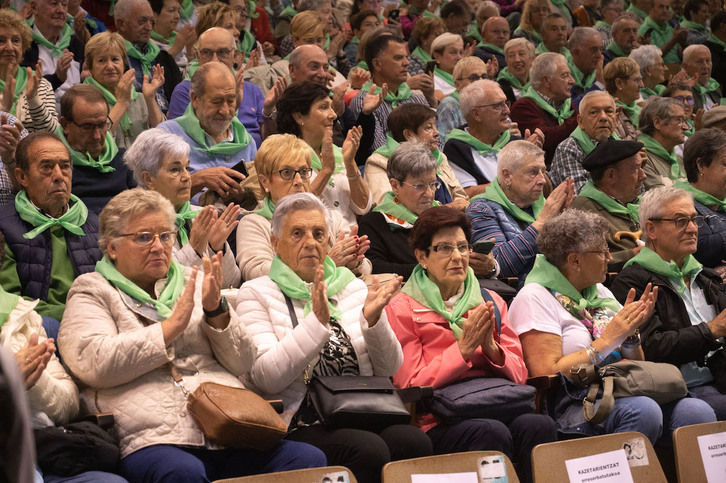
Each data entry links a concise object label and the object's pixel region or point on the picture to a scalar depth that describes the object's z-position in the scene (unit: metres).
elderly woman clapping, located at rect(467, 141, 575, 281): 4.25
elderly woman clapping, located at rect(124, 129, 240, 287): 3.46
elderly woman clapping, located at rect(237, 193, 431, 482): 2.78
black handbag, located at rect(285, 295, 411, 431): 2.77
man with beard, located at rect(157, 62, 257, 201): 4.39
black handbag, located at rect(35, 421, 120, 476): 2.37
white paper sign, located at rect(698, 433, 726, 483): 2.97
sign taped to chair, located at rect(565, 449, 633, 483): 2.66
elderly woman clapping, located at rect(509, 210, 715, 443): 3.29
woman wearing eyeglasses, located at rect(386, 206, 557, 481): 3.07
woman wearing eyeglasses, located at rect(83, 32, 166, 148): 4.92
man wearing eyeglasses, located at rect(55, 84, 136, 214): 3.95
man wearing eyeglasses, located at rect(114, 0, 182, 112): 5.73
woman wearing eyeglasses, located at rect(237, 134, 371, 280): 3.65
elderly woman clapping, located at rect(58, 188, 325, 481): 2.54
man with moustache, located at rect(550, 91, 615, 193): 5.35
